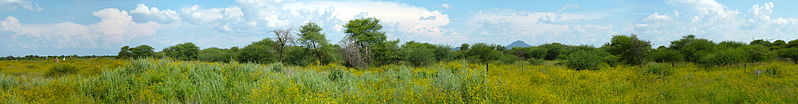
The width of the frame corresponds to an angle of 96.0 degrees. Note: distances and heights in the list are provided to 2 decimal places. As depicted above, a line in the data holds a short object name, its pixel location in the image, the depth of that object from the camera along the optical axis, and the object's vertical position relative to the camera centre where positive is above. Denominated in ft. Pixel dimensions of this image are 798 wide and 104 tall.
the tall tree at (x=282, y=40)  105.09 +4.01
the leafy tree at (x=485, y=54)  171.13 -1.66
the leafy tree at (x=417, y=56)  137.08 -1.75
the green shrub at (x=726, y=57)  86.69 -2.41
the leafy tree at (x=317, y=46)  123.91 +2.38
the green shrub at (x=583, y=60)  85.30 -2.76
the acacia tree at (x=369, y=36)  127.13 +5.74
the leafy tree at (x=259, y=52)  139.33 +0.68
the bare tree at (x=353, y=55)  97.14 -0.73
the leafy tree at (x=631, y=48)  107.76 +0.12
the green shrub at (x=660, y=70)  62.55 -3.86
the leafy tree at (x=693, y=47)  108.06 +0.22
